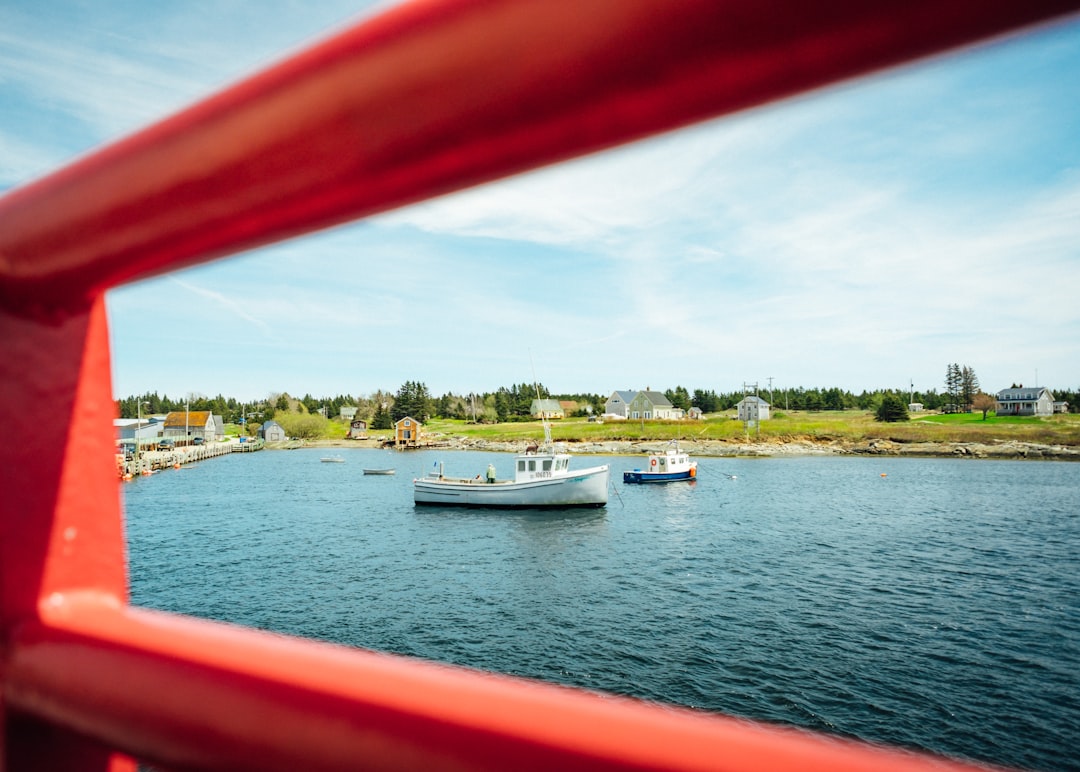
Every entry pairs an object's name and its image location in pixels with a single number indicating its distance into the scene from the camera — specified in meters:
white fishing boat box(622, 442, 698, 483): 49.88
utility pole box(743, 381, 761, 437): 98.31
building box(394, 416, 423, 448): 102.31
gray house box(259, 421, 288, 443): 114.07
